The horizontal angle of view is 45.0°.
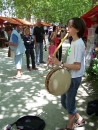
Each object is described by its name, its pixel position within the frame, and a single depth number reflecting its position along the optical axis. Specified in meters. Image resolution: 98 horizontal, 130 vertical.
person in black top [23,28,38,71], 4.26
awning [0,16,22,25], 11.48
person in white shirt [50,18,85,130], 1.54
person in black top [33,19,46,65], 4.93
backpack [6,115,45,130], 1.92
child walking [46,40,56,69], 4.67
